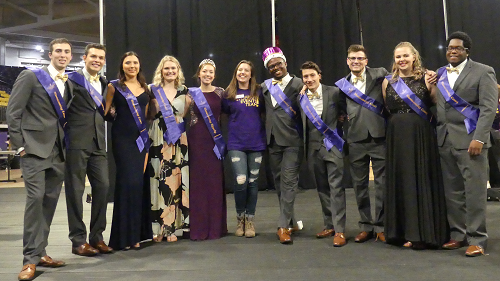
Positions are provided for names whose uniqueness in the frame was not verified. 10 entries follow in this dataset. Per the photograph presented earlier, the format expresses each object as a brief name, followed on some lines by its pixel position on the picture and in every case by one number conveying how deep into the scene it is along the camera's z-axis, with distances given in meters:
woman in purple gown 2.95
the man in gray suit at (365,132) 2.70
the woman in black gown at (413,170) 2.52
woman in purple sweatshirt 2.92
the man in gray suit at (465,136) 2.38
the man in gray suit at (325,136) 2.77
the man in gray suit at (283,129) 2.87
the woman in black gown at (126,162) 2.68
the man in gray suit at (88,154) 2.48
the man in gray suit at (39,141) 2.17
